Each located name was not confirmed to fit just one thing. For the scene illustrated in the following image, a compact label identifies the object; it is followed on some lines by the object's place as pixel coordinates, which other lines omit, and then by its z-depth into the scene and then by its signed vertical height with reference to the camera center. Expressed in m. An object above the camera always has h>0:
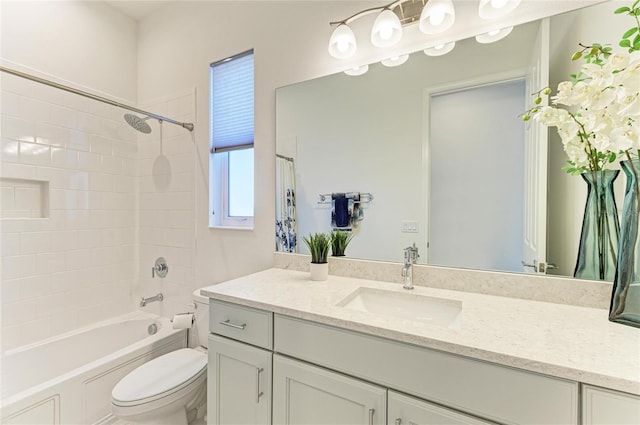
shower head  1.89 +0.59
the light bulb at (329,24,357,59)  1.37 +0.82
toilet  1.27 -0.84
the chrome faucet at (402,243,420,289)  1.20 -0.25
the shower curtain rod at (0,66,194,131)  1.40 +0.67
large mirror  1.06 +0.24
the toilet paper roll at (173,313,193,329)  1.76 -0.69
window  1.82 +0.45
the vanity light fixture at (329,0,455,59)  1.18 +0.83
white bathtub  1.32 -0.91
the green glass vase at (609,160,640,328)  0.79 -0.14
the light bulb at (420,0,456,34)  1.16 +0.81
